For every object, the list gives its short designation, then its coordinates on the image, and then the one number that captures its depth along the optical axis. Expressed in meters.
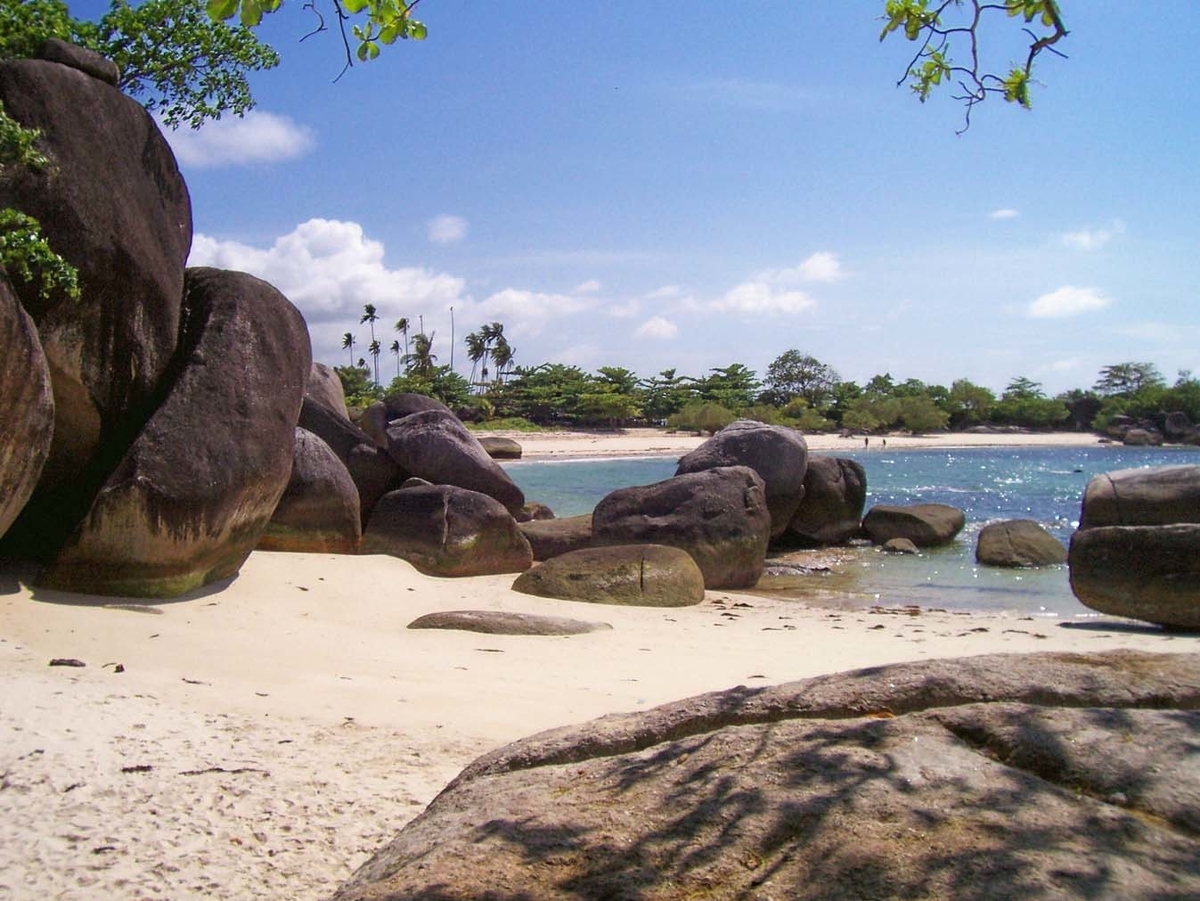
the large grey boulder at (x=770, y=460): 20.00
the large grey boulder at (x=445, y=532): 12.78
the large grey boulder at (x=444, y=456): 16.19
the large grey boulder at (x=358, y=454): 16.02
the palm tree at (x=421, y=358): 80.67
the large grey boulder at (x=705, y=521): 14.67
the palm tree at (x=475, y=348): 95.25
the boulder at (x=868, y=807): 1.94
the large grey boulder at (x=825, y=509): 21.17
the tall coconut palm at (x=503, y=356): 93.75
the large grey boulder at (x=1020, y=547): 17.97
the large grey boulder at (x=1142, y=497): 14.12
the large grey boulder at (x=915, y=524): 21.19
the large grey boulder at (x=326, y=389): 16.23
